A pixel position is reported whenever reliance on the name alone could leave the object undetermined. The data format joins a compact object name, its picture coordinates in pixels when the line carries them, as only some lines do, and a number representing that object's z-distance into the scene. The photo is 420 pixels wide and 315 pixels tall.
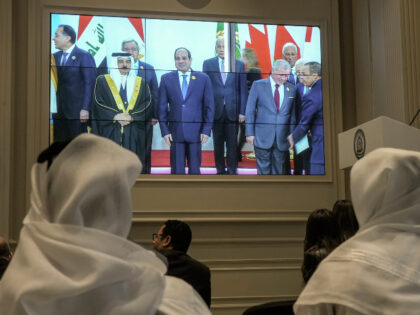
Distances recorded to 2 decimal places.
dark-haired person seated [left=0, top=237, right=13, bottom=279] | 4.11
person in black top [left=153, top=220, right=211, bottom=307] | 4.40
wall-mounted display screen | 8.56
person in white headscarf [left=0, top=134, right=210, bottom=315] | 1.43
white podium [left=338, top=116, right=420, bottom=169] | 5.75
